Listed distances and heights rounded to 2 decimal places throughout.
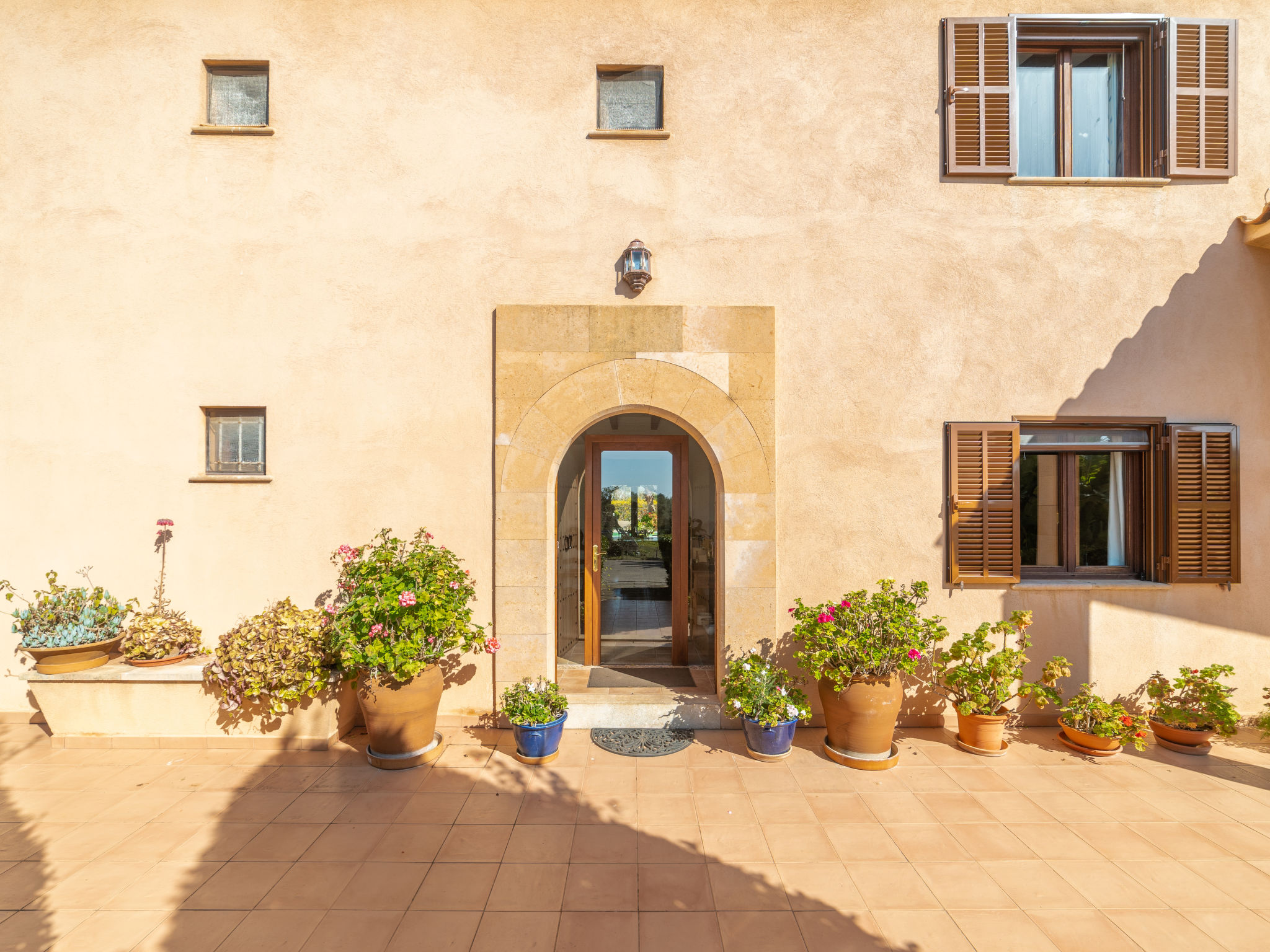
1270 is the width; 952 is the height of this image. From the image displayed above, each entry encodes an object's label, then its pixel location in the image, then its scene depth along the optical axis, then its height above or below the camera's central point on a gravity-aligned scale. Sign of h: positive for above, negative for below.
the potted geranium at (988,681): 4.27 -1.53
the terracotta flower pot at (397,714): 4.03 -1.65
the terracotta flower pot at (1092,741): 4.20 -1.92
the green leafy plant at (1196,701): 4.30 -1.70
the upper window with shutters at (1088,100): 4.71 +3.19
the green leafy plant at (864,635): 4.11 -1.14
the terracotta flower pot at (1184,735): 4.30 -1.93
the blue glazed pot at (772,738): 4.13 -1.87
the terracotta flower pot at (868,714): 4.09 -1.67
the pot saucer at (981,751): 4.27 -2.02
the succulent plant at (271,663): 4.07 -1.31
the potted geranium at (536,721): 4.10 -1.73
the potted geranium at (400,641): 4.01 -1.14
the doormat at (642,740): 4.32 -2.03
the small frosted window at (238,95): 4.89 +3.27
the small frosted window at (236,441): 4.82 +0.33
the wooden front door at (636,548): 5.89 -0.71
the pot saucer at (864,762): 4.07 -2.01
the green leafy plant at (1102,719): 4.20 -1.78
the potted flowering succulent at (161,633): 4.38 -1.19
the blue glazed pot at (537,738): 4.09 -1.85
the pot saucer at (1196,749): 4.31 -2.02
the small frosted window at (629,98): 4.84 +3.21
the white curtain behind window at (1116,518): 4.93 -0.32
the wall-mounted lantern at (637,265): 4.58 +1.72
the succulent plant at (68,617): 4.36 -1.07
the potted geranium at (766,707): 4.14 -1.66
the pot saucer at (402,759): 4.06 -1.99
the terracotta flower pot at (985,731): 4.25 -1.86
